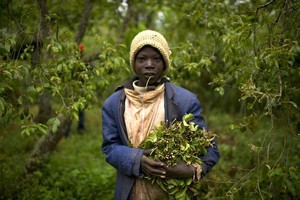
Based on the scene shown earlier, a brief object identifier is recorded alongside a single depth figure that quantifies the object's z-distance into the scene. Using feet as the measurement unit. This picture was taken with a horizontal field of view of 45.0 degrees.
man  8.25
